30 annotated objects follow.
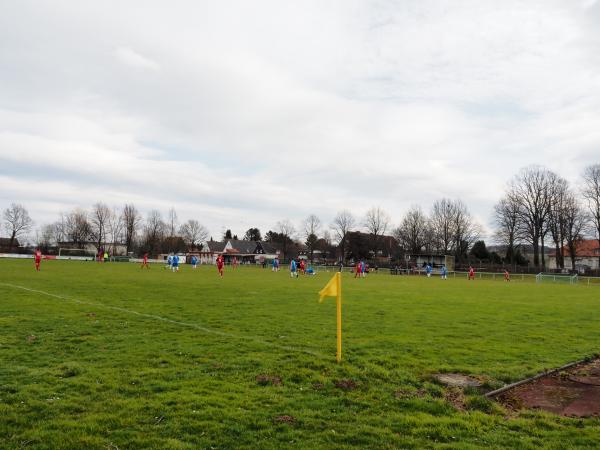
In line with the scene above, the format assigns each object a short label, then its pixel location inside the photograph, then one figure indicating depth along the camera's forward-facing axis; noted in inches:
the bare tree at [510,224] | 3248.0
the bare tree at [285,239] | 5772.6
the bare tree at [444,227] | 4010.8
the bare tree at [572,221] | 3070.9
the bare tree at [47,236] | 5160.9
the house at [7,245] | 4005.4
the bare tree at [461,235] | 3971.5
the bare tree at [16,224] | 4598.9
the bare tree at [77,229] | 4675.2
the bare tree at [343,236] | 4890.3
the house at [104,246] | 4696.9
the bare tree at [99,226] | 4613.7
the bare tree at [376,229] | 4786.9
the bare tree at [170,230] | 5281.0
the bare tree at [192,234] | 5812.0
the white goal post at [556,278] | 2146.8
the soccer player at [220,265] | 1622.0
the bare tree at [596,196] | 2896.2
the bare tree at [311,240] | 5418.3
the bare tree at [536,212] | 3134.8
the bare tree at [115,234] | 4699.8
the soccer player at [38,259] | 1542.8
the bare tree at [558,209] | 3083.2
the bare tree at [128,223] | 4734.3
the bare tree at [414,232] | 4311.0
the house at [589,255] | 4343.0
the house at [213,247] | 5426.2
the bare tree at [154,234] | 4845.0
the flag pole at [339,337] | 342.6
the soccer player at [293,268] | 1818.3
